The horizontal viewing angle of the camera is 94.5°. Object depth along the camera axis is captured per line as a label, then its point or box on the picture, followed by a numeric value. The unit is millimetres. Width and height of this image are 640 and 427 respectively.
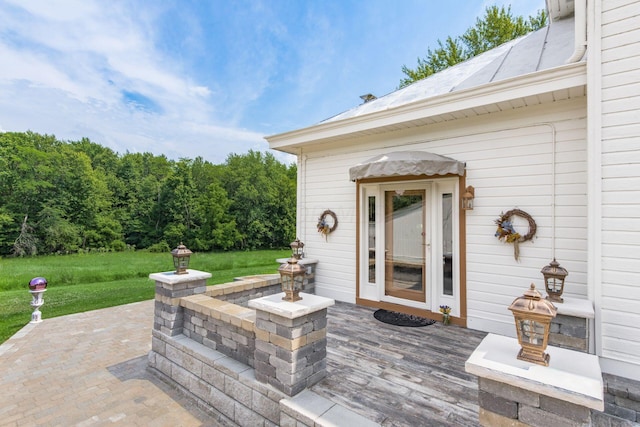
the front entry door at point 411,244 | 4516
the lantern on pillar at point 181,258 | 4098
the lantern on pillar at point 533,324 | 1635
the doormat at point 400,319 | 4395
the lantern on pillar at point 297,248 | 5817
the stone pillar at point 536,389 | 1461
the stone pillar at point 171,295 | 3867
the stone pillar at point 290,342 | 2500
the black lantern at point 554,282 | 2959
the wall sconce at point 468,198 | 4184
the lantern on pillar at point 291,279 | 2717
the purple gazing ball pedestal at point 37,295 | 5742
